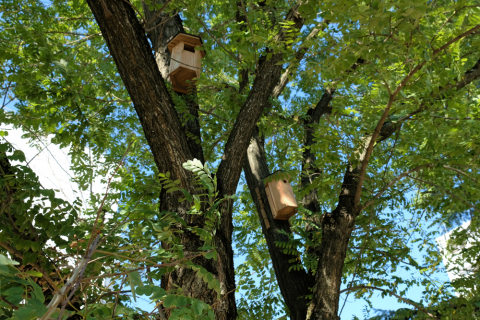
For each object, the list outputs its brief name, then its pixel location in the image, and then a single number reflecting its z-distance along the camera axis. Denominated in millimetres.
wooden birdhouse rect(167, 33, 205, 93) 3705
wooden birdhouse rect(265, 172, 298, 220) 4039
